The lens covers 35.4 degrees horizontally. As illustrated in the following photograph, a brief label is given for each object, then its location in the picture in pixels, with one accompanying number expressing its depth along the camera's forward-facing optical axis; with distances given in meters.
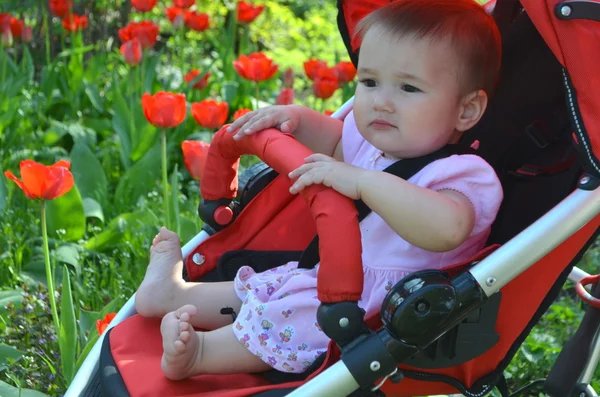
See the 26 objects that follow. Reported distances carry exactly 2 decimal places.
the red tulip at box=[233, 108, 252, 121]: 2.71
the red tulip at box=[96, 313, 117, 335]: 2.20
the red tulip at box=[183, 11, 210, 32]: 3.90
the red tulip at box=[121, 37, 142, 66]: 3.53
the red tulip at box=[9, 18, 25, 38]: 3.87
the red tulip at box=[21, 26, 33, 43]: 3.93
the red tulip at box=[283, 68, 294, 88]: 3.80
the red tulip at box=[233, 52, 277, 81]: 3.30
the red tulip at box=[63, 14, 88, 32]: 3.92
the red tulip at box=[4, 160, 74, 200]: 2.22
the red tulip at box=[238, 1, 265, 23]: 3.95
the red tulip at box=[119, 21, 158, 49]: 3.63
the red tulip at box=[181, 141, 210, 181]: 2.68
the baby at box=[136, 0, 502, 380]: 1.76
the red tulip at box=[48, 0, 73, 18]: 3.85
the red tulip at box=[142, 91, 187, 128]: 2.68
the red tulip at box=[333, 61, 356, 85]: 3.56
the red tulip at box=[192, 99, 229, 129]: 2.97
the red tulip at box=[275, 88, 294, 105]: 3.38
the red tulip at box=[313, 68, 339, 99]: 3.43
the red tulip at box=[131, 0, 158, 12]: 3.69
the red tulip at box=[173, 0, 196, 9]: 3.83
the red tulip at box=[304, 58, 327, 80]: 3.51
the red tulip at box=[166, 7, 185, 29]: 3.87
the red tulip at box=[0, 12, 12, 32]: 3.81
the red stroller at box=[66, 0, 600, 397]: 1.62
